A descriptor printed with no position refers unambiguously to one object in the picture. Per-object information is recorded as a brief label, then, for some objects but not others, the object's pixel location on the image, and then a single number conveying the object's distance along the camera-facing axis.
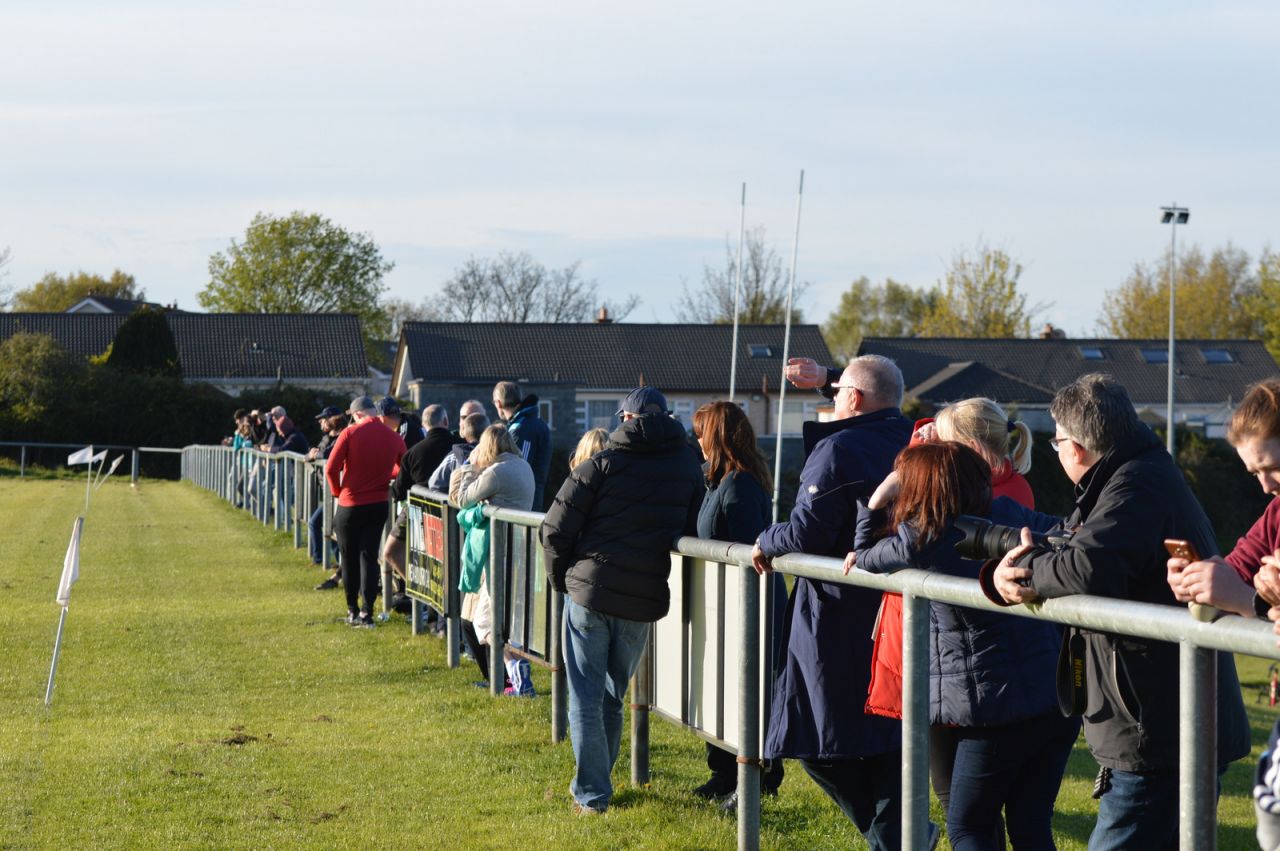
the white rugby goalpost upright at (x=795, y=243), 39.19
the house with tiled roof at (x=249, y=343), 72.62
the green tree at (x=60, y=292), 107.62
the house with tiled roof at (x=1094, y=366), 81.56
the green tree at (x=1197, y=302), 96.44
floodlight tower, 57.93
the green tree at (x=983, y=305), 95.69
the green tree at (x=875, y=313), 112.25
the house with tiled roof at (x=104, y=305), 102.75
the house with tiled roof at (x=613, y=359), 77.50
